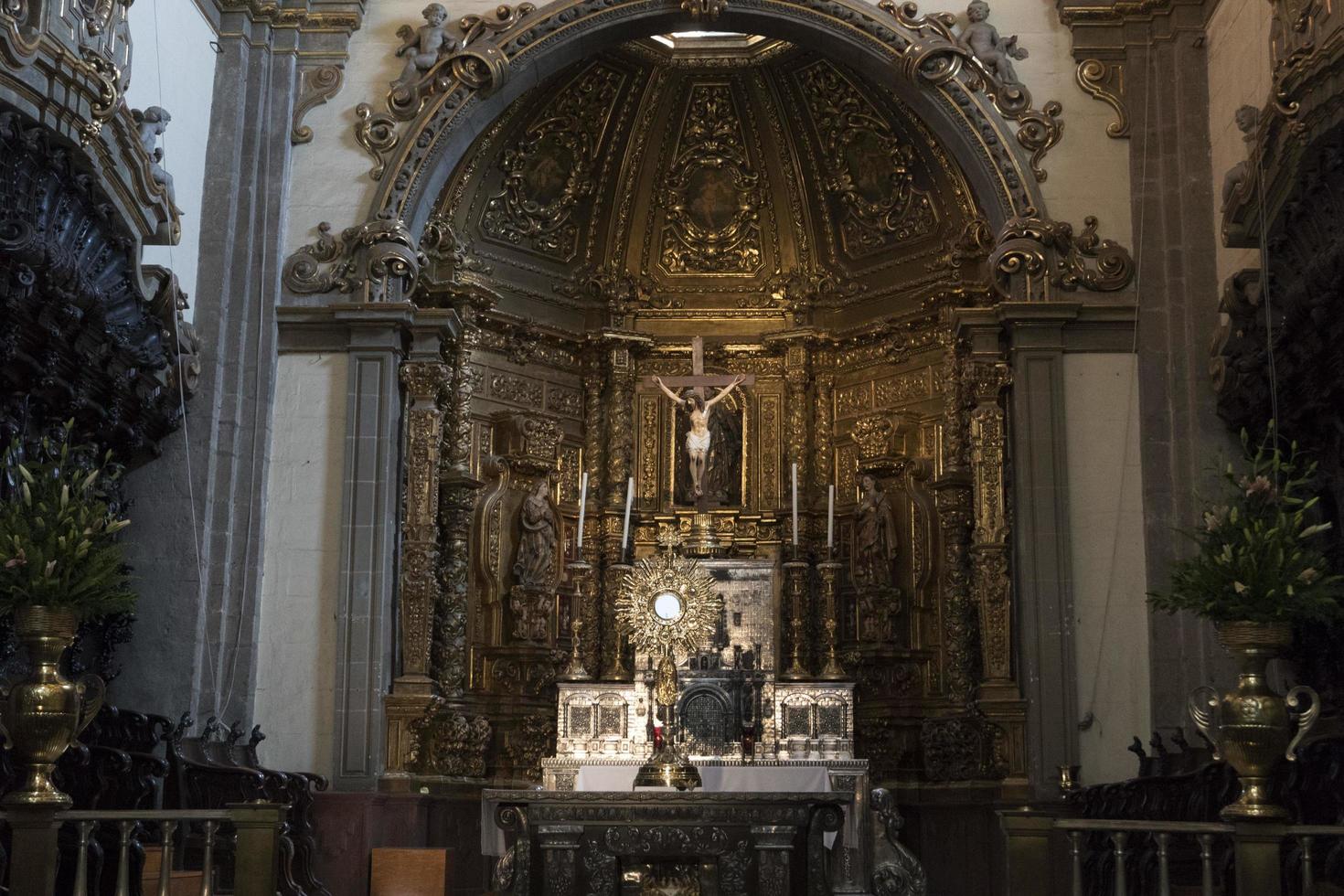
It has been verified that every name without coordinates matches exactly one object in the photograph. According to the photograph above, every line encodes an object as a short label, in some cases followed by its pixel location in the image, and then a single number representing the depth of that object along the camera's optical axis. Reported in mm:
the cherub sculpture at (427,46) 14641
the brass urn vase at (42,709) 7914
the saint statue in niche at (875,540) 15820
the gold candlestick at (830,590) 15195
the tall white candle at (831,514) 15555
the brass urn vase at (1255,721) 7684
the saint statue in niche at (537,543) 15758
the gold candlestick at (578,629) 14672
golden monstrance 13531
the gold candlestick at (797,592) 15789
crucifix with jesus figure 16250
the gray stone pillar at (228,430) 13062
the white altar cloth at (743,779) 13266
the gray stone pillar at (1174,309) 13125
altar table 10250
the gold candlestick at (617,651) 15969
